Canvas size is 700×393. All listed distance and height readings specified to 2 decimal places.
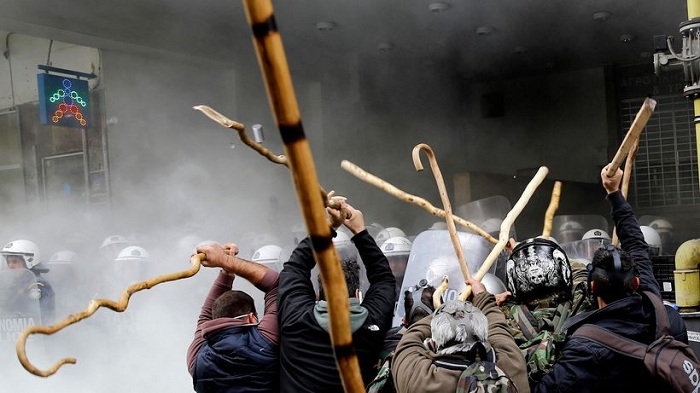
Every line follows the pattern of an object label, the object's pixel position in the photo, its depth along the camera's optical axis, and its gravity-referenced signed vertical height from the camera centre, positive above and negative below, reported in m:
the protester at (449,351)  2.44 -0.51
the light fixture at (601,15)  8.95 +1.65
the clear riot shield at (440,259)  5.01 -0.47
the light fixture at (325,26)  9.52 +1.84
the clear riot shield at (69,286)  8.49 -0.80
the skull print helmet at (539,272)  2.97 -0.34
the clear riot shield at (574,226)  8.45 -0.53
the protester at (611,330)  2.61 -0.51
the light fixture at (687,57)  4.15 +0.55
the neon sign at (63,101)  9.32 +1.19
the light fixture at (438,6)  8.85 +1.84
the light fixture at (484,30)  9.60 +1.69
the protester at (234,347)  3.17 -0.56
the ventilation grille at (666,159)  10.52 +0.11
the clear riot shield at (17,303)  7.59 -0.82
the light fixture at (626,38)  9.73 +1.51
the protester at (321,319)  2.96 -0.45
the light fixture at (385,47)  10.21 +1.68
